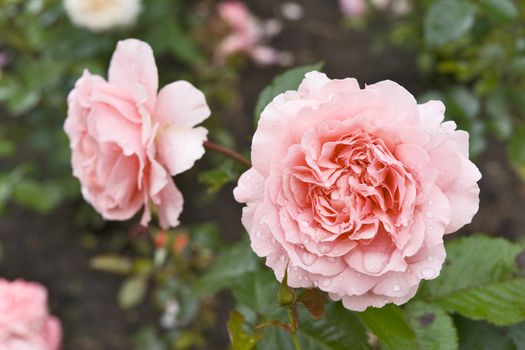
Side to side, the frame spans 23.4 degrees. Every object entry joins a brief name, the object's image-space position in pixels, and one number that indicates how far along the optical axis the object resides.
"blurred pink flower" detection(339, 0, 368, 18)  1.26
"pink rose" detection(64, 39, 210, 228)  0.56
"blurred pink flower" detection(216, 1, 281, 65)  1.20
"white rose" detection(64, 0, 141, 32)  0.83
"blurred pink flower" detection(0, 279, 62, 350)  0.70
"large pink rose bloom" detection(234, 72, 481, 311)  0.50
